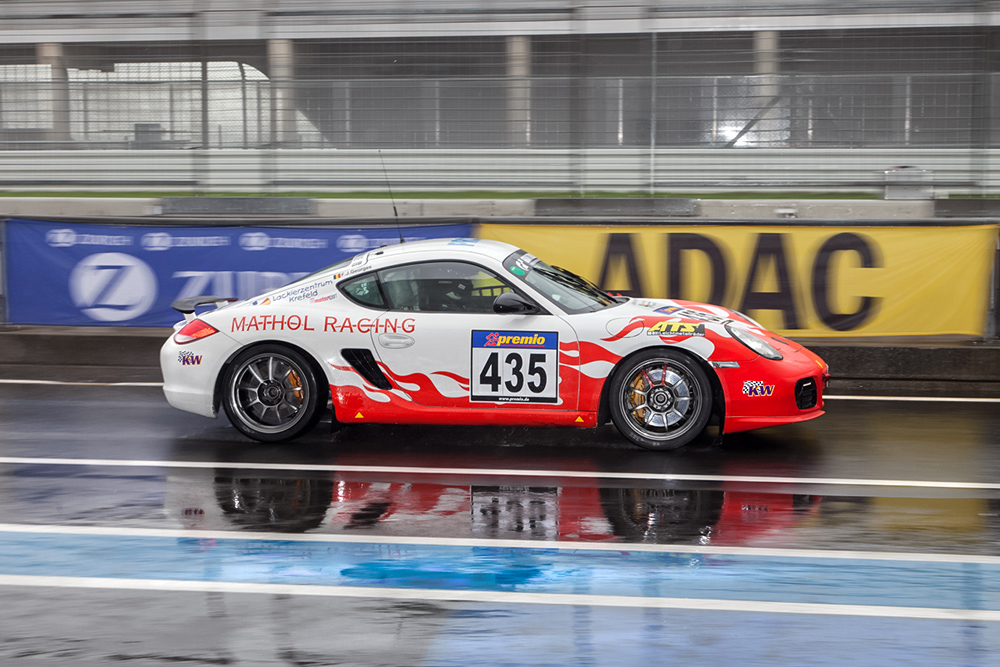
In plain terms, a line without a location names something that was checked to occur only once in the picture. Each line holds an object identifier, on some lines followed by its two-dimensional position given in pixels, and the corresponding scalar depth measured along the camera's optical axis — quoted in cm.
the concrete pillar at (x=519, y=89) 1405
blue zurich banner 1031
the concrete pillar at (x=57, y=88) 1505
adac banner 952
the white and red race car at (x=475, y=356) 689
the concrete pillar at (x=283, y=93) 1462
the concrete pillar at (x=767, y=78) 1373
